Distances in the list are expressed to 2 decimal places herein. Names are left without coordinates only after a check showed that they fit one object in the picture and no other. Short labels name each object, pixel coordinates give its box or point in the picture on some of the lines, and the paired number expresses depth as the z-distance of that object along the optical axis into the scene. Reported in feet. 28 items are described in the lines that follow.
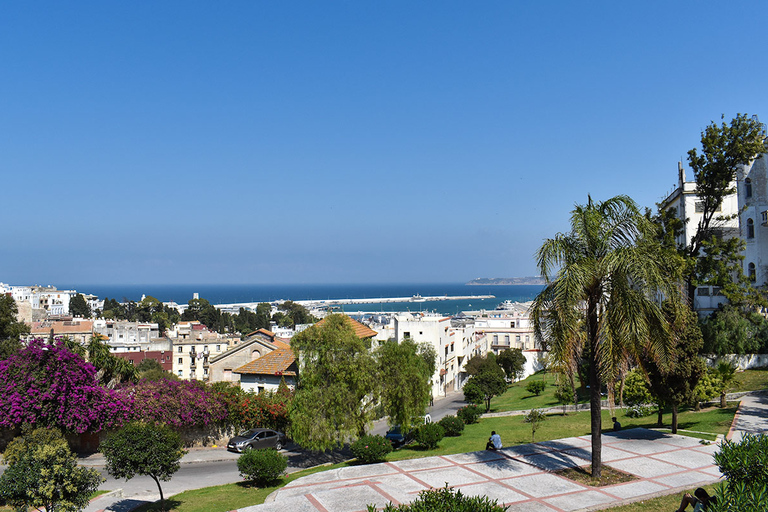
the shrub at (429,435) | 68.03
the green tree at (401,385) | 77.97
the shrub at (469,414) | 95.66
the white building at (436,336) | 182.19
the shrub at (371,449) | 59.77
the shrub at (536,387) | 143.33
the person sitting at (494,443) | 60.23
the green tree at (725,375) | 73.31
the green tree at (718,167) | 101.71
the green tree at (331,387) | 72.95
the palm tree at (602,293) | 43.96
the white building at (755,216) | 115.55
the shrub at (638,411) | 80.53
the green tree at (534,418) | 68.33
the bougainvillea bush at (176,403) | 82.33
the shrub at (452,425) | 78.54
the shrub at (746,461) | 30.12
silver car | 83.30
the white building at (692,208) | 140.67
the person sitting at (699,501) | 30.78
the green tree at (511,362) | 206.18
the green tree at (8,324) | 156.46
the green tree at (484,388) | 123.44
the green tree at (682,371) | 59.16
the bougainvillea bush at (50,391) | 74.08
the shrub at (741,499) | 24.68
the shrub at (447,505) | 24.27
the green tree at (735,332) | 104.27
